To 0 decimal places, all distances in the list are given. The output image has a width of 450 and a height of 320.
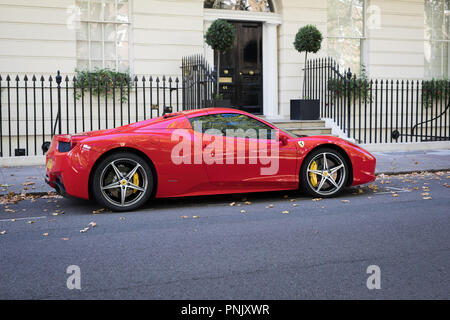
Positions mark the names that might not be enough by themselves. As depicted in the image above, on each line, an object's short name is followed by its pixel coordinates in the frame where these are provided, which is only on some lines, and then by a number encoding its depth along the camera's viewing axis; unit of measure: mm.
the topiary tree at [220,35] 13250
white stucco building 13352
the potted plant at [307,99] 14055
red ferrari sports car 6625
